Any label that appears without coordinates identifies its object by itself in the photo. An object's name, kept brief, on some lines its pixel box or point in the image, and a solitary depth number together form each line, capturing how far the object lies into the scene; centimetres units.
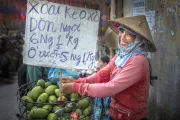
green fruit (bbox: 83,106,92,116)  216
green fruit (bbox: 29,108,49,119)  207
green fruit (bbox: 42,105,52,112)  211
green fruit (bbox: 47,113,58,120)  206
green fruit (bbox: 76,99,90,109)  217
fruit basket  208
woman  210
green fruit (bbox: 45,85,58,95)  236
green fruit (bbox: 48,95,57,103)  225
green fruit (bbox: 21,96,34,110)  206
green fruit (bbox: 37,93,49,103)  226
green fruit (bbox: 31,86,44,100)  231
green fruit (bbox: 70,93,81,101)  226
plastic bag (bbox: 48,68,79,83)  256
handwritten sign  213
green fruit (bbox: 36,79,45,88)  249
